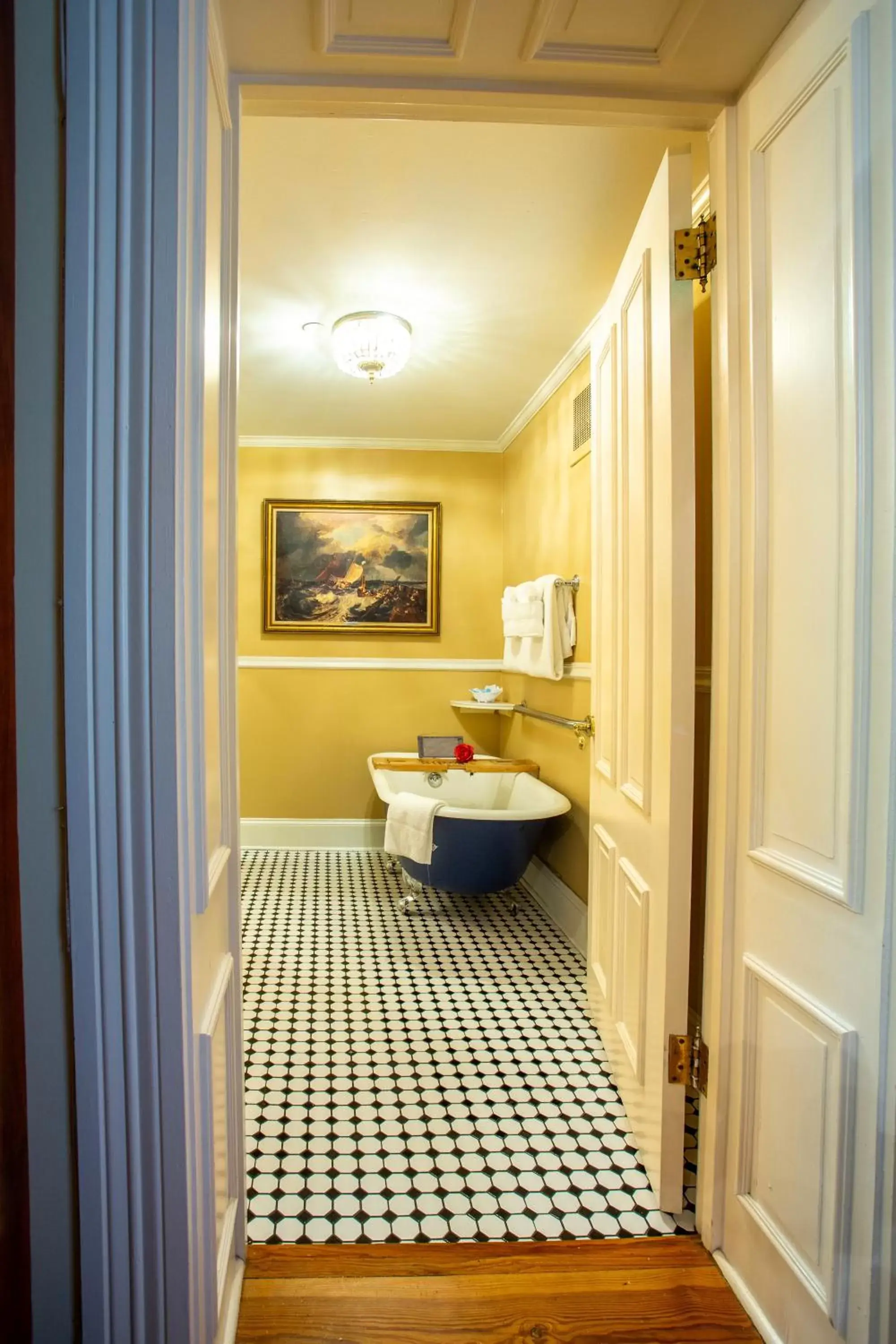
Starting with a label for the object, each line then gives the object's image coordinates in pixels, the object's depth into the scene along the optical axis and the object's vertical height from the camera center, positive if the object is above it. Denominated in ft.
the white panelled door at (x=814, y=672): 3.18 -0.12
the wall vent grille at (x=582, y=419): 9.43 +3.12
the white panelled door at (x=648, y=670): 4.62 -0.18
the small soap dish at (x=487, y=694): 13.42 -0.95
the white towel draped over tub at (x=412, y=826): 9.65 -2.58
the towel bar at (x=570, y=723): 7.12 -1.00
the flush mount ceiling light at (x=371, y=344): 8.84 +3.89
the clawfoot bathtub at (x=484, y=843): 9.46 -2.75
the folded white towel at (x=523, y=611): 10.60 +0.54
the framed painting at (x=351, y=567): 13.82 +1.52
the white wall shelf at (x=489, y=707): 13.00 -1.18
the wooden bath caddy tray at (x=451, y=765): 11.73 -2.09
